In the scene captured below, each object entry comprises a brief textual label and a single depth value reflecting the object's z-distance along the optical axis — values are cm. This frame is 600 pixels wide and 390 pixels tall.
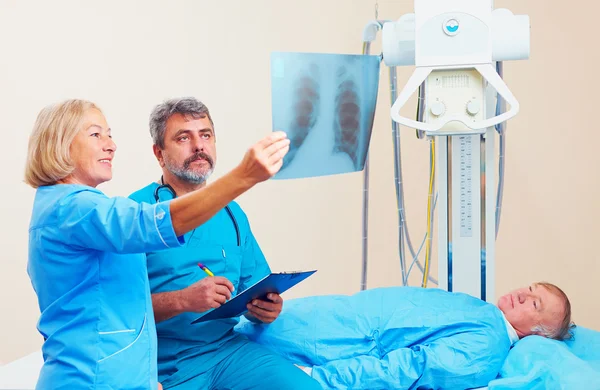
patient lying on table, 202
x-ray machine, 205
